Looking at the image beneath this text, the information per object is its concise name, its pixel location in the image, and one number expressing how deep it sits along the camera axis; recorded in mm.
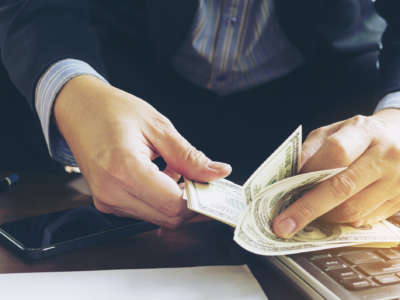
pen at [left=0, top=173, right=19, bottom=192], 785
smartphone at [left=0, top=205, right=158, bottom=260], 519
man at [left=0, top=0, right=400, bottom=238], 570
